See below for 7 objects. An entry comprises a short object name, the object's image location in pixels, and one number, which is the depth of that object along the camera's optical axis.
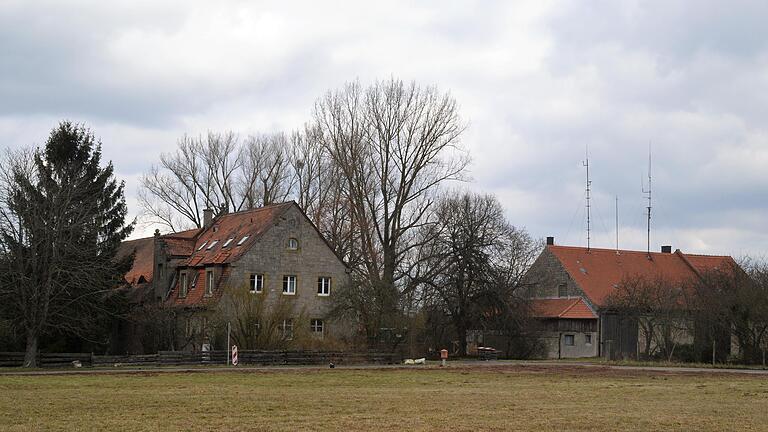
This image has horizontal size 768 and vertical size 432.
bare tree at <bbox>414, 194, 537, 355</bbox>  62.28
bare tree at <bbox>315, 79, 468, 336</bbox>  62.69
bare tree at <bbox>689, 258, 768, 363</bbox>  51.25
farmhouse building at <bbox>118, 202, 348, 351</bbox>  52.66
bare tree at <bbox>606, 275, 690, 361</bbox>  56.44
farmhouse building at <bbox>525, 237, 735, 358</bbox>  67.50
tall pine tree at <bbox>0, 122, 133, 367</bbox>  45.12
